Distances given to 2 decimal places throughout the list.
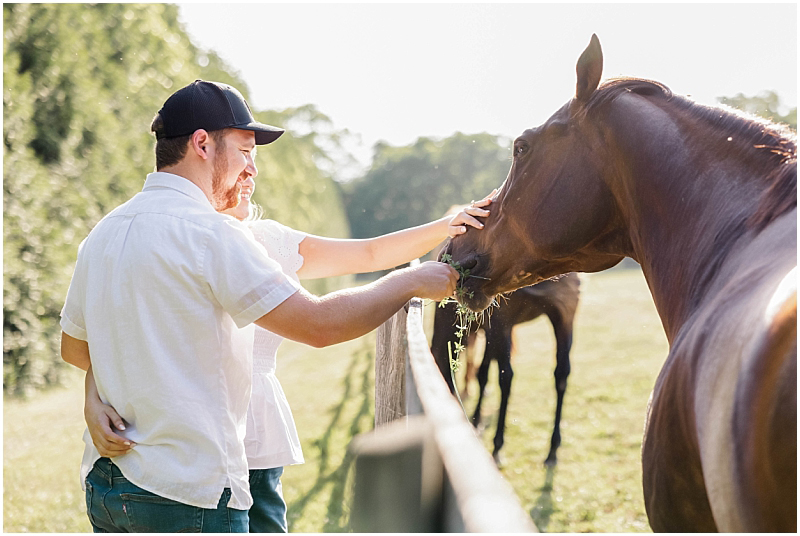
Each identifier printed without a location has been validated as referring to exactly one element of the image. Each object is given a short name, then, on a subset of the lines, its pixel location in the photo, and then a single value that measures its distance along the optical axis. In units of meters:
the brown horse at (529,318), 5.66
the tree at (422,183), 39.69
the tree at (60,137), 7.39
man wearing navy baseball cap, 1.62
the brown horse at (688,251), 1.30
